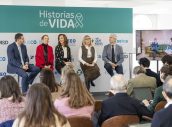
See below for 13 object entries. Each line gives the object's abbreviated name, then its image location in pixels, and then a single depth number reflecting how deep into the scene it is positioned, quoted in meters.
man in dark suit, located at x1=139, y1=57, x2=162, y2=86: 6.34
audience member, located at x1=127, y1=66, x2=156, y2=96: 5.70
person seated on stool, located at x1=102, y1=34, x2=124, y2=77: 9.09
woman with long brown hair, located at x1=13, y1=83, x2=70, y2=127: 2.58
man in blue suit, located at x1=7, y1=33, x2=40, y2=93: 8.03
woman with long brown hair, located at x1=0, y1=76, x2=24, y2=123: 3.33
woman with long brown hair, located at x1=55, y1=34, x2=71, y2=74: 8.76
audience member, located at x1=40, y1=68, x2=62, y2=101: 4.91
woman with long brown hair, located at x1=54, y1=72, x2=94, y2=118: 3.75
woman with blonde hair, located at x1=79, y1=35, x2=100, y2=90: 8.77
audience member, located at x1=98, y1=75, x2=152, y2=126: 3.78
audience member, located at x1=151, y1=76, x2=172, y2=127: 2.76
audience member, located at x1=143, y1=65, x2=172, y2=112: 4.54
